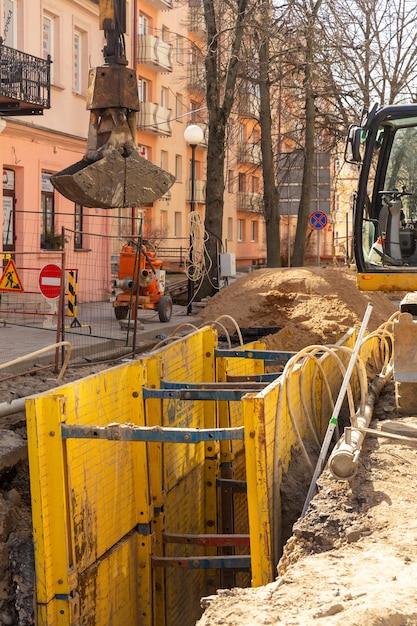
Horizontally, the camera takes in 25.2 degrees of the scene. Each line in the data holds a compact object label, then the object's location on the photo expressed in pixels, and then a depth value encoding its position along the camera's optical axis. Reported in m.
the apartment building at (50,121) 19.73
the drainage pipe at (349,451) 5.71
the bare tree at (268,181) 25.08
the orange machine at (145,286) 16.77
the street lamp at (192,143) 19.58
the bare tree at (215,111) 21.47
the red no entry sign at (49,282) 12.15
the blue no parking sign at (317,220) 26.14
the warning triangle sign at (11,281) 13.05
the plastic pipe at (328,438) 6.03
